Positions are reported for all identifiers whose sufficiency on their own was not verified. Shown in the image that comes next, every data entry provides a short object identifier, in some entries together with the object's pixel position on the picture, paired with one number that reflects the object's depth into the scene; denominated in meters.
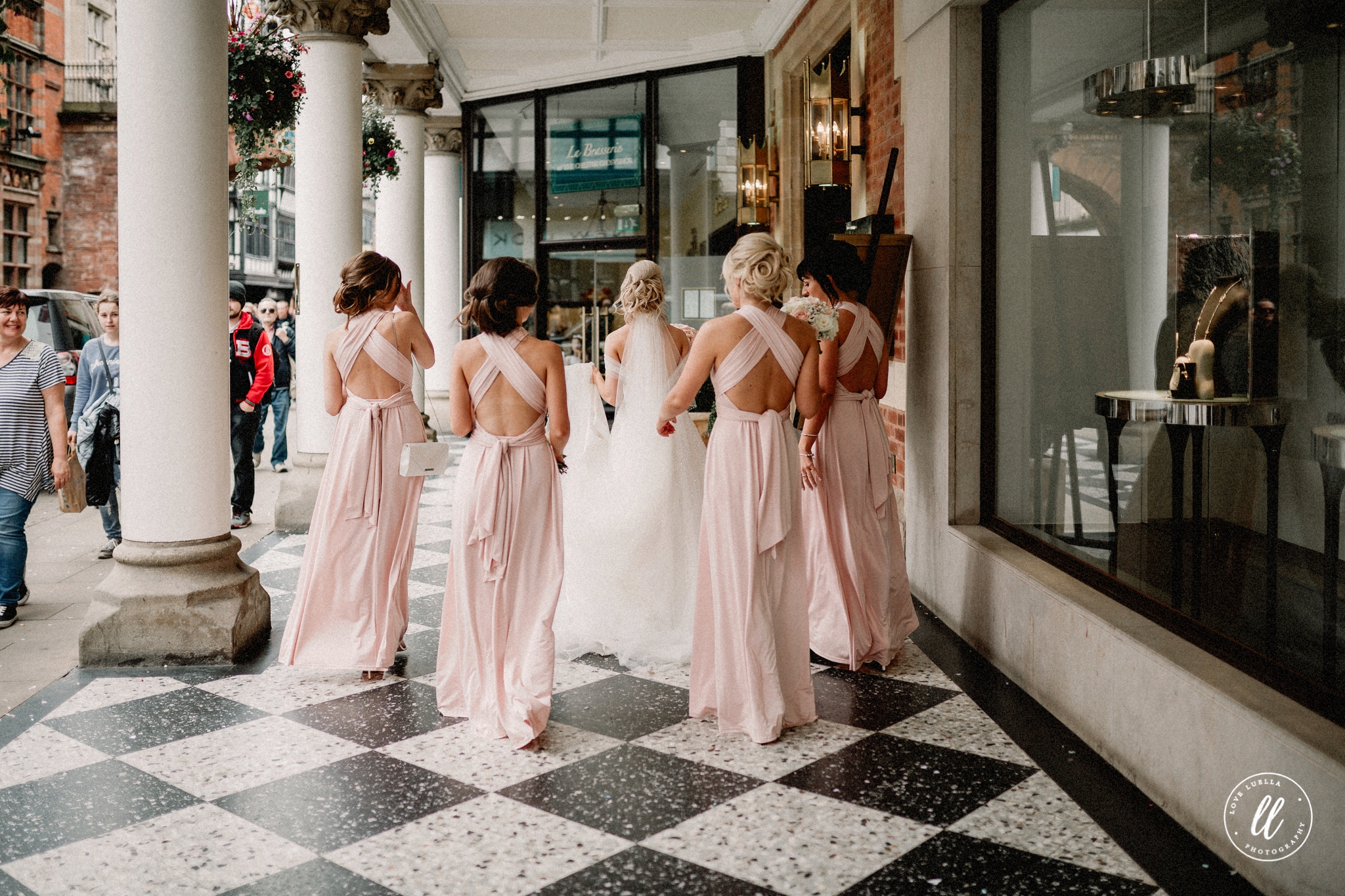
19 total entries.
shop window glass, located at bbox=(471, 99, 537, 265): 13.38
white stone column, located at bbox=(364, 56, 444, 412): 10.88
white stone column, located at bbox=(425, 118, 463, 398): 13.27
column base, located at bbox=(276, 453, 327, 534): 7.45
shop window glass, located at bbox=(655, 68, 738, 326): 11.44
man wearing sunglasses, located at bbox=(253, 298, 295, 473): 10.47
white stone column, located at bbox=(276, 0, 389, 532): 7.32
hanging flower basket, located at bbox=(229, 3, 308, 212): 6.36
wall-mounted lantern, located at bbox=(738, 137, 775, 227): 10.05
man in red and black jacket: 7.91
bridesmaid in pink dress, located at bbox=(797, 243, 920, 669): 4.57
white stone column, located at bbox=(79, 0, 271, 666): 4.50
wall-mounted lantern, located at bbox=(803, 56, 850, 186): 7.11
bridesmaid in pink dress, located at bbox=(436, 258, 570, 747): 3.78
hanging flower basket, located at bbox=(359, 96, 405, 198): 9.62
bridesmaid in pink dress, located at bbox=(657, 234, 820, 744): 3.81
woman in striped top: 5.26
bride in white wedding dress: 4.86
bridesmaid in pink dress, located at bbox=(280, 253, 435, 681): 4.38
